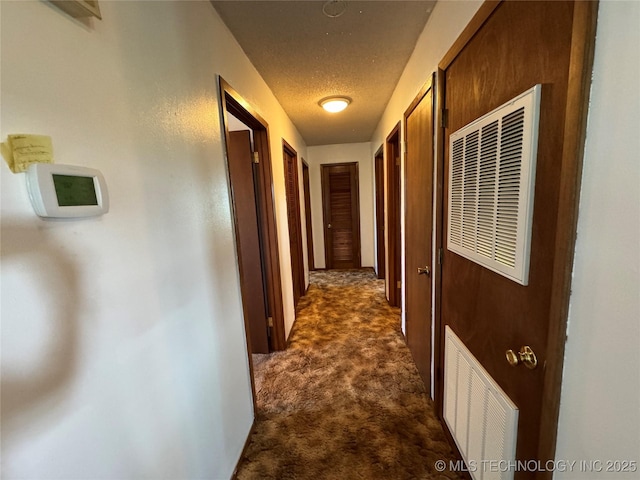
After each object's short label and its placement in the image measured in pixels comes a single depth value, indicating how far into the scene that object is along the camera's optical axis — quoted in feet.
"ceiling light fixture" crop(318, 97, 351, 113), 8.32
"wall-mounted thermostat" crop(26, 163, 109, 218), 1.71
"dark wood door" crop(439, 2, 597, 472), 2.02
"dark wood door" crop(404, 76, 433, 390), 5.15
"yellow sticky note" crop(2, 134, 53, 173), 1.63
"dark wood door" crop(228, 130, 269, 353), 7.22
